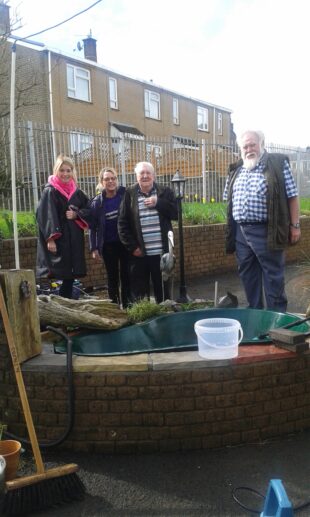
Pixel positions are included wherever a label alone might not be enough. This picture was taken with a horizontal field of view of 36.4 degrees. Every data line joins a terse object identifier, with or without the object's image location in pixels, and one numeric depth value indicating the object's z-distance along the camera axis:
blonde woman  4.68
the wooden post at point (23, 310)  2.77
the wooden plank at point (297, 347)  2.87
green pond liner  3.44
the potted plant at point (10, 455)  2.45
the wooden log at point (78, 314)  3.54
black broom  2.26
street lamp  6.08
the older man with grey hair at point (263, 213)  3.98
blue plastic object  1.92
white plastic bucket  2.85
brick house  18.78
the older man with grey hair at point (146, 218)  4.77
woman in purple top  5.16
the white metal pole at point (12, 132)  4.25
